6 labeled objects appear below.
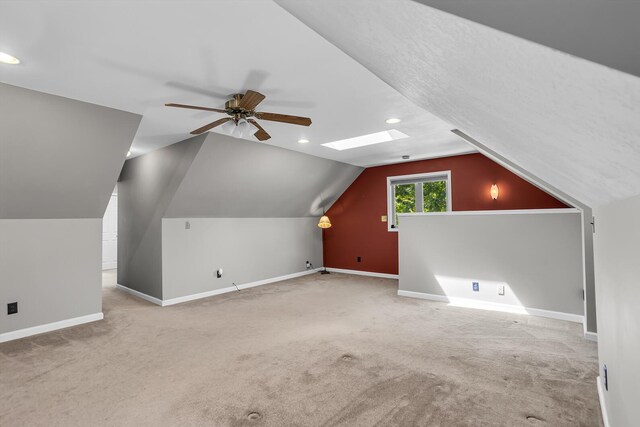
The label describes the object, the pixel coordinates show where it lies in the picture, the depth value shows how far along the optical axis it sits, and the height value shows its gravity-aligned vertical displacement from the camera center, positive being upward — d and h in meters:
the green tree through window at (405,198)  6.67 +0.48
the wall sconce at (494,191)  5.50 +0.49
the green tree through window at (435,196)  6.21 +0.48
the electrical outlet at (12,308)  3.58 -0.93
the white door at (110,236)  8.34 -0.33
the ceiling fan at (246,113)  2.67 +1.01
